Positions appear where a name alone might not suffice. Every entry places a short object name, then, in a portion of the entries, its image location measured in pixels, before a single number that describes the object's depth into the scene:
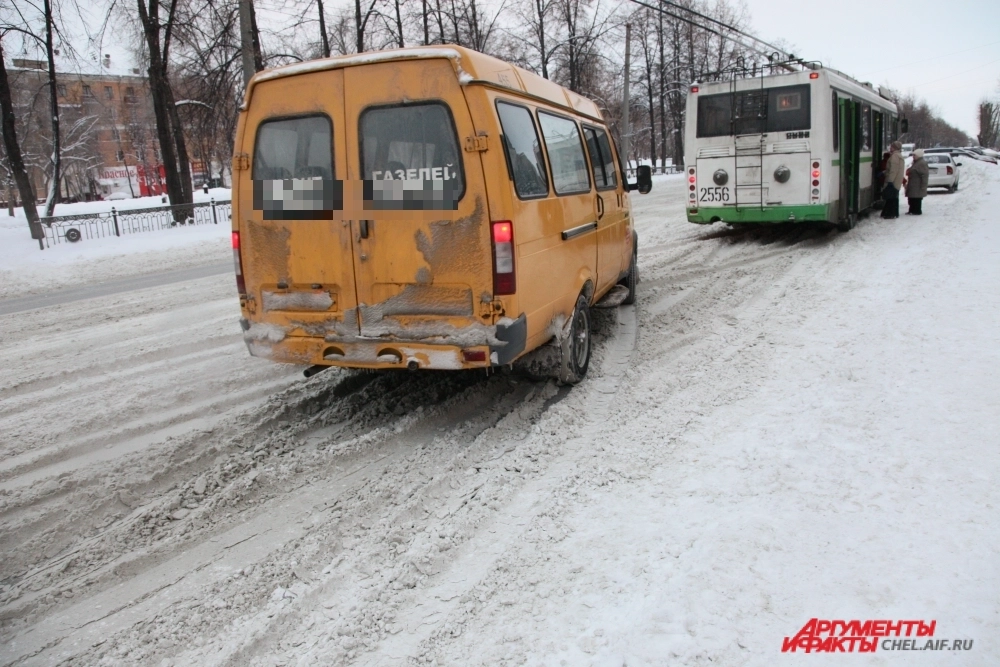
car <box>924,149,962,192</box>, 23.02
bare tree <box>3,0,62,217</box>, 21.47
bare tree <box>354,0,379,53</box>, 26.34
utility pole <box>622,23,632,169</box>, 33.78
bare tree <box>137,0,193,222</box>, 23.62
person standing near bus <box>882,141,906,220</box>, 15.41
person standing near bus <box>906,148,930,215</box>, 15.53
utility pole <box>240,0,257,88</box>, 14.21
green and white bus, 12.04
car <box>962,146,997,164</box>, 58.94
